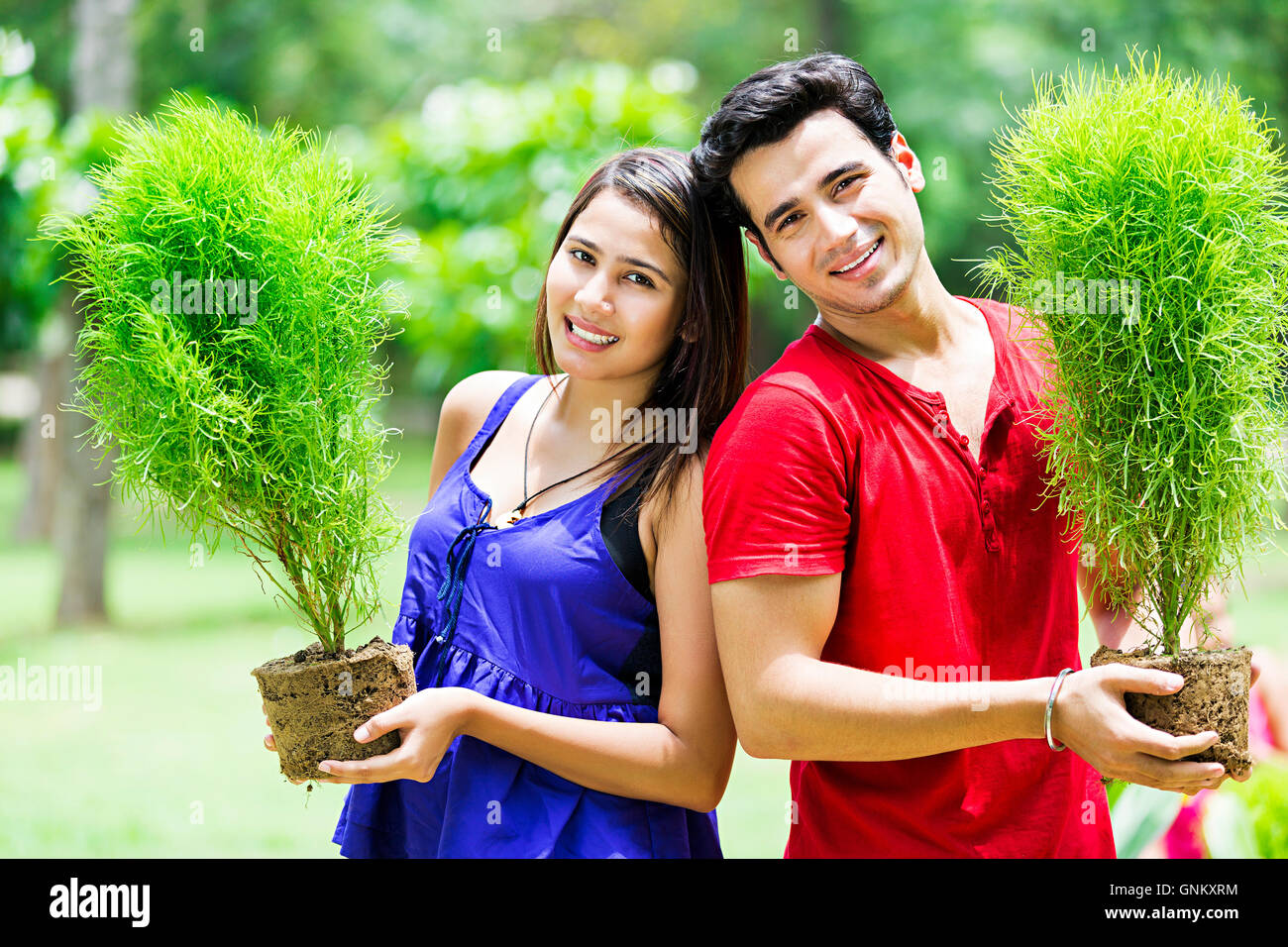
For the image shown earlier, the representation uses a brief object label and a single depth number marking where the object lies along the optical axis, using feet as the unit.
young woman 6.95
